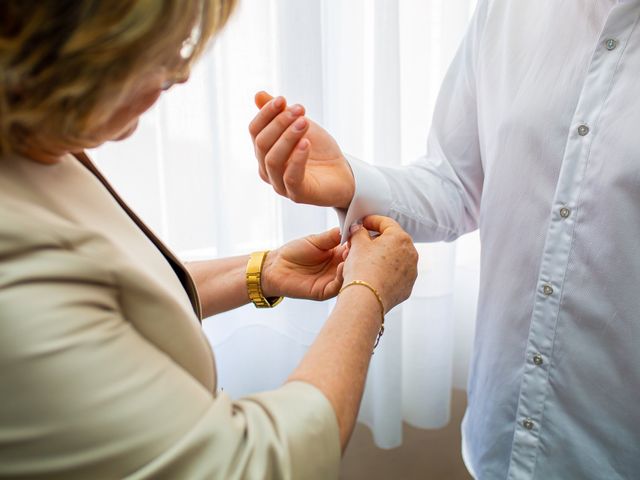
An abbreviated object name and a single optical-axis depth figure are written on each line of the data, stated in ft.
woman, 1.24
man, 2.29
